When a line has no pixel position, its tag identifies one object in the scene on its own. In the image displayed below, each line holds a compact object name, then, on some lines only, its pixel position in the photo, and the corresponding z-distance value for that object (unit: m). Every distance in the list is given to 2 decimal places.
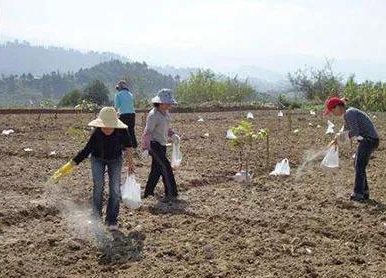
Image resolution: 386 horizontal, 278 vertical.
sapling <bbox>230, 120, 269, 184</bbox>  8.49
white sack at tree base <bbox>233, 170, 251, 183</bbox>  8.74
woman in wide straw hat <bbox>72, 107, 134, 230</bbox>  5.99
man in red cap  7.21
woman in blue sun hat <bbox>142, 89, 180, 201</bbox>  7.36
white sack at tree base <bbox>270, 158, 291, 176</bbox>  9.05
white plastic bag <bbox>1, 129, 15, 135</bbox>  14.57
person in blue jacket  10.09
